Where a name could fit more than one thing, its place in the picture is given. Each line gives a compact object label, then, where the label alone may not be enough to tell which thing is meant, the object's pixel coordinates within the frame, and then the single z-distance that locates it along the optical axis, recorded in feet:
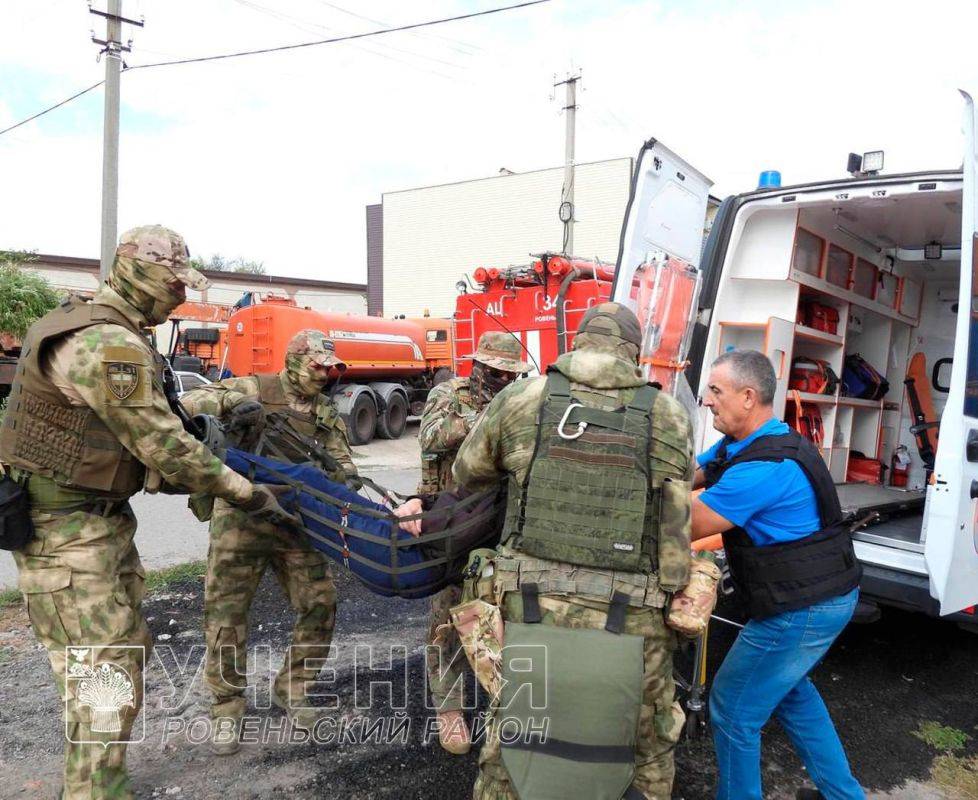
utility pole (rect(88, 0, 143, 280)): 30.12
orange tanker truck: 37.52
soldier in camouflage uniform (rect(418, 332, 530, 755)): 10.73
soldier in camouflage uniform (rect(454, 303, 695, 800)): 6.40
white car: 35.32
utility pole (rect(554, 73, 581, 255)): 43.91
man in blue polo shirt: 7.40
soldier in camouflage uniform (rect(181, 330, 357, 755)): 9.74
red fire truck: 25.08
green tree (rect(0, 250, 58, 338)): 35.68
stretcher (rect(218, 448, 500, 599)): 7.91
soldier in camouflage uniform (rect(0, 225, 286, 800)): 7.05
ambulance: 9.48
